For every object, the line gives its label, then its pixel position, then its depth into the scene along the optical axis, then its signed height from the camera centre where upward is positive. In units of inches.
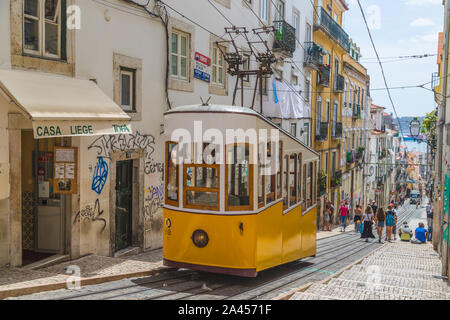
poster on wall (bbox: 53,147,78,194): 358.3 -18.2
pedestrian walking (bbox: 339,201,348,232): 940.0 -130.9
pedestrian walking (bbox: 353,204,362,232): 882.1 -131.0
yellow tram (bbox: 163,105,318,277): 308.0 -28.1
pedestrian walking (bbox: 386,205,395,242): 745.6 -114.0
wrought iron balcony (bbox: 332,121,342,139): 1240.8 +42.9
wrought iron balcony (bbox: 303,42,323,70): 1018.1 +196.0
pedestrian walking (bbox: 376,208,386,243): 738.8 -112.1
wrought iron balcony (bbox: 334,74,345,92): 1258.9 +166.7
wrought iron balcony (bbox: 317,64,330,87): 1099.1 +163.4
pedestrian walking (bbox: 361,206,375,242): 739.4 -123.1
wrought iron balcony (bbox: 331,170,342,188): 1198.3 -82.5
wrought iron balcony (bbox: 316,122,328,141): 1097.6 +33.7
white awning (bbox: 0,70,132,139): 290.7 +27.2
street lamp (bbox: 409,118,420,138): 986.7 +41.0
